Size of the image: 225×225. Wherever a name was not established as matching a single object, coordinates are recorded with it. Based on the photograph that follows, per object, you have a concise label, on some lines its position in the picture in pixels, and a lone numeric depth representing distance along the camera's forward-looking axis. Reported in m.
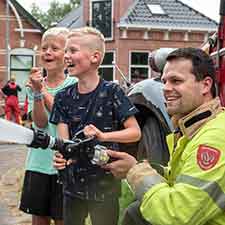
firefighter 1.32
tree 48.10
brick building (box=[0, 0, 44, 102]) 19.24
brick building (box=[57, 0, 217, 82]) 18.74
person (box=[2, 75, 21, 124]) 12.50
